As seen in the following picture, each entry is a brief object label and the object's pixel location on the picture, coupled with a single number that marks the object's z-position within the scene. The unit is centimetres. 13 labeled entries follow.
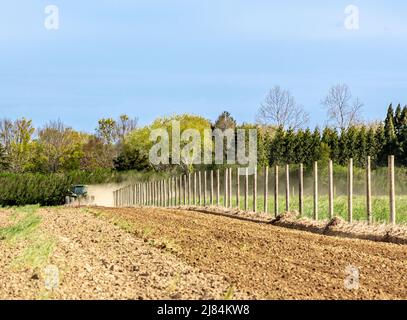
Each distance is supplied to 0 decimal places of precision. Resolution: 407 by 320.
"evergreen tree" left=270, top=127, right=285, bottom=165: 6712
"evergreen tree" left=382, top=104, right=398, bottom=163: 6297
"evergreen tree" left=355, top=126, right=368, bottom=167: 6269
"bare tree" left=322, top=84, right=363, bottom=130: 7375
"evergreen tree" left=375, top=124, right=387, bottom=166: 6369
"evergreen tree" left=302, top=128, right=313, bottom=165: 6506
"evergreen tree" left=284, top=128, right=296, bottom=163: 6606
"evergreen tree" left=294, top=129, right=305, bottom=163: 6531
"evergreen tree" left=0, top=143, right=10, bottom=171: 8962
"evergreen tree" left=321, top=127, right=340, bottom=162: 6362
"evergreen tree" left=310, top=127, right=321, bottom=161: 6336
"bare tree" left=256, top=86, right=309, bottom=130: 7506
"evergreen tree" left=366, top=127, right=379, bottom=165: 6291
